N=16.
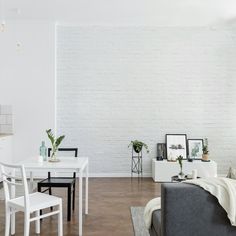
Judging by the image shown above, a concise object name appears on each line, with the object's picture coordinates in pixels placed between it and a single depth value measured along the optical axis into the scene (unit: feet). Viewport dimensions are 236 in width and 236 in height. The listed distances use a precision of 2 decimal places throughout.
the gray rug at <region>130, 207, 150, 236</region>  11.03
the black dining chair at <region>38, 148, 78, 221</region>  12.21
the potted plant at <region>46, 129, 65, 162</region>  12.29
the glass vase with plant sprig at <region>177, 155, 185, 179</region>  13.64
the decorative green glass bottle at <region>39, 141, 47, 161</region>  12.33
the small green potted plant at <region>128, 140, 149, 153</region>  19.24
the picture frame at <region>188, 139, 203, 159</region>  19.89
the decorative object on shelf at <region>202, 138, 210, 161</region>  19.03
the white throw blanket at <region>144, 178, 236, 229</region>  7.31
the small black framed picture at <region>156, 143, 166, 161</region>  19.98
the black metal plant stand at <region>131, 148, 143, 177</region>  20.25
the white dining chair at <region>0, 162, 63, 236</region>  9.11
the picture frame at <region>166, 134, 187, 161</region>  19.75
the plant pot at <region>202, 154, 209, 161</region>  19.02
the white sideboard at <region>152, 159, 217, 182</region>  18.54
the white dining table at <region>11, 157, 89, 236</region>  10.73
